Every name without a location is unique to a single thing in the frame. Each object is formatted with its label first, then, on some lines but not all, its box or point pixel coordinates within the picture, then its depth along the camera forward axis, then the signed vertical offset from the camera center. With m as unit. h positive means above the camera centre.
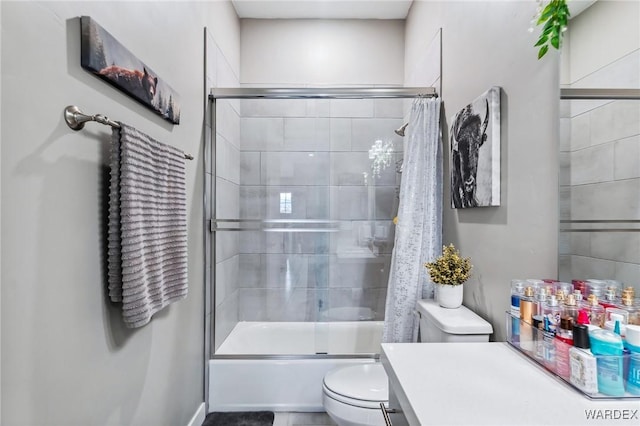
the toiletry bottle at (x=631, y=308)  0.74 -0.21
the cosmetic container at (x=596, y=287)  0.83 -0.19
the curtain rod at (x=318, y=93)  1.99 +0.77
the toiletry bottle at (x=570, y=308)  0.81 -0.24
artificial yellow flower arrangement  1.44 -0.25
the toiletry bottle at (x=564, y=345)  0.76 -0.31
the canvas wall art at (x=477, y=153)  1.28 +0.28
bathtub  2.00 -1.02
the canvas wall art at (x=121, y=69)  0.89 +0.48
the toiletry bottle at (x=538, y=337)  0.85 -0.33
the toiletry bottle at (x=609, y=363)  0.67 -0.31
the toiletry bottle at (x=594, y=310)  0.78 -0.23
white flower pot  1.47 -0.37
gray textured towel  0.98 -0.04
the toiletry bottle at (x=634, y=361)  0.67 -0.30
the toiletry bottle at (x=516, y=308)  0.96 -0.28
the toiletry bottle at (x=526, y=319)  0.91 -0.30
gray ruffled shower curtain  1.77 -0.05
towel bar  0.85 +0.26
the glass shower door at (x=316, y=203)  2.21 +0.08
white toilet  1.27 -0.82
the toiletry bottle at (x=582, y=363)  0.69 -0.32
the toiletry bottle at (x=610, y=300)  0.79 -0.21
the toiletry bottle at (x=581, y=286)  0.88 -0.19
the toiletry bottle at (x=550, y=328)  0.81 -0.29
